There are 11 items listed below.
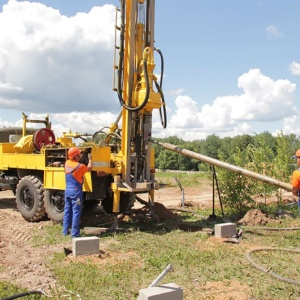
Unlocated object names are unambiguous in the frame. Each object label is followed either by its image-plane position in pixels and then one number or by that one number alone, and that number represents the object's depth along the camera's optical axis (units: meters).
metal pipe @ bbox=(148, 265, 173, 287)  3.94
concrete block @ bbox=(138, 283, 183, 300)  3.98
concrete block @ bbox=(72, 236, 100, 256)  6.38
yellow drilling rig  8.36
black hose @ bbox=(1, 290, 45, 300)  4.21
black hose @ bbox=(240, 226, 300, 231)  8.76
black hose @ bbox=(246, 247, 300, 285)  5.18
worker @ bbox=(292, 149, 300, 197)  6.93
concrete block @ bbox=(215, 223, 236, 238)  7.76
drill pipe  7.15
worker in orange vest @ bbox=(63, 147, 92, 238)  7.68
